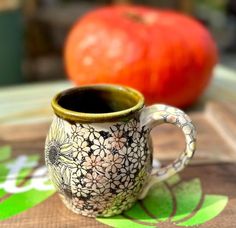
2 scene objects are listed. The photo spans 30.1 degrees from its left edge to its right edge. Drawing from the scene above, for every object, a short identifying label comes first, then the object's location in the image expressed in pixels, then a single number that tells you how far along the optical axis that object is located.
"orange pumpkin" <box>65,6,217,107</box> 0.80
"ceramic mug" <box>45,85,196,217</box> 0.44
